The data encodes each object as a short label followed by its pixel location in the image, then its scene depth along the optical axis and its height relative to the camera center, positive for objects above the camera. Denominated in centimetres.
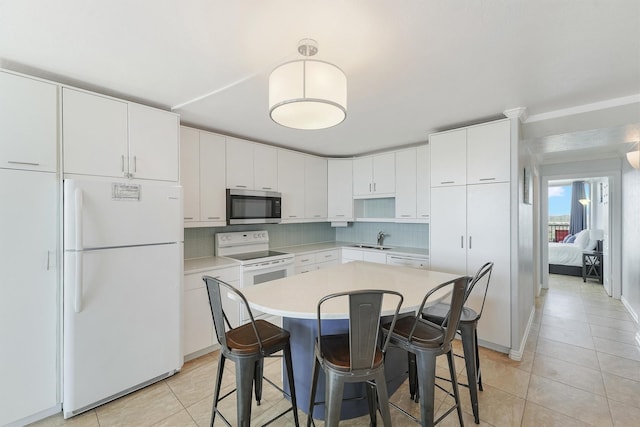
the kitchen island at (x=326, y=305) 151 -51
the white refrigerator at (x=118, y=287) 195 -58
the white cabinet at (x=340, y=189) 462 +40
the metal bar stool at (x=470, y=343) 188 -91
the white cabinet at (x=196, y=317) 269 -105
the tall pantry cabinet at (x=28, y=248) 180 -23
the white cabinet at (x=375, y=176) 421 +59
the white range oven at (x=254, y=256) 318 -54
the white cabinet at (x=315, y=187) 440 +42
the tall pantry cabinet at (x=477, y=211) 274 +2
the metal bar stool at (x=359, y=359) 126 -74
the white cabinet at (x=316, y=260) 389 -71
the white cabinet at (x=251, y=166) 342 +62
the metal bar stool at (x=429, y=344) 150 -74
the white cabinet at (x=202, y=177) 299 +41
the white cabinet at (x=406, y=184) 395 +42
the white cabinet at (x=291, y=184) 403 +44
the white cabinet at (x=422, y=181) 380 +44
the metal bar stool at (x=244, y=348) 150 -77
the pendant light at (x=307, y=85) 133 +63
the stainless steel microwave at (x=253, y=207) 337 +8
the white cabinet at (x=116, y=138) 205 +61
